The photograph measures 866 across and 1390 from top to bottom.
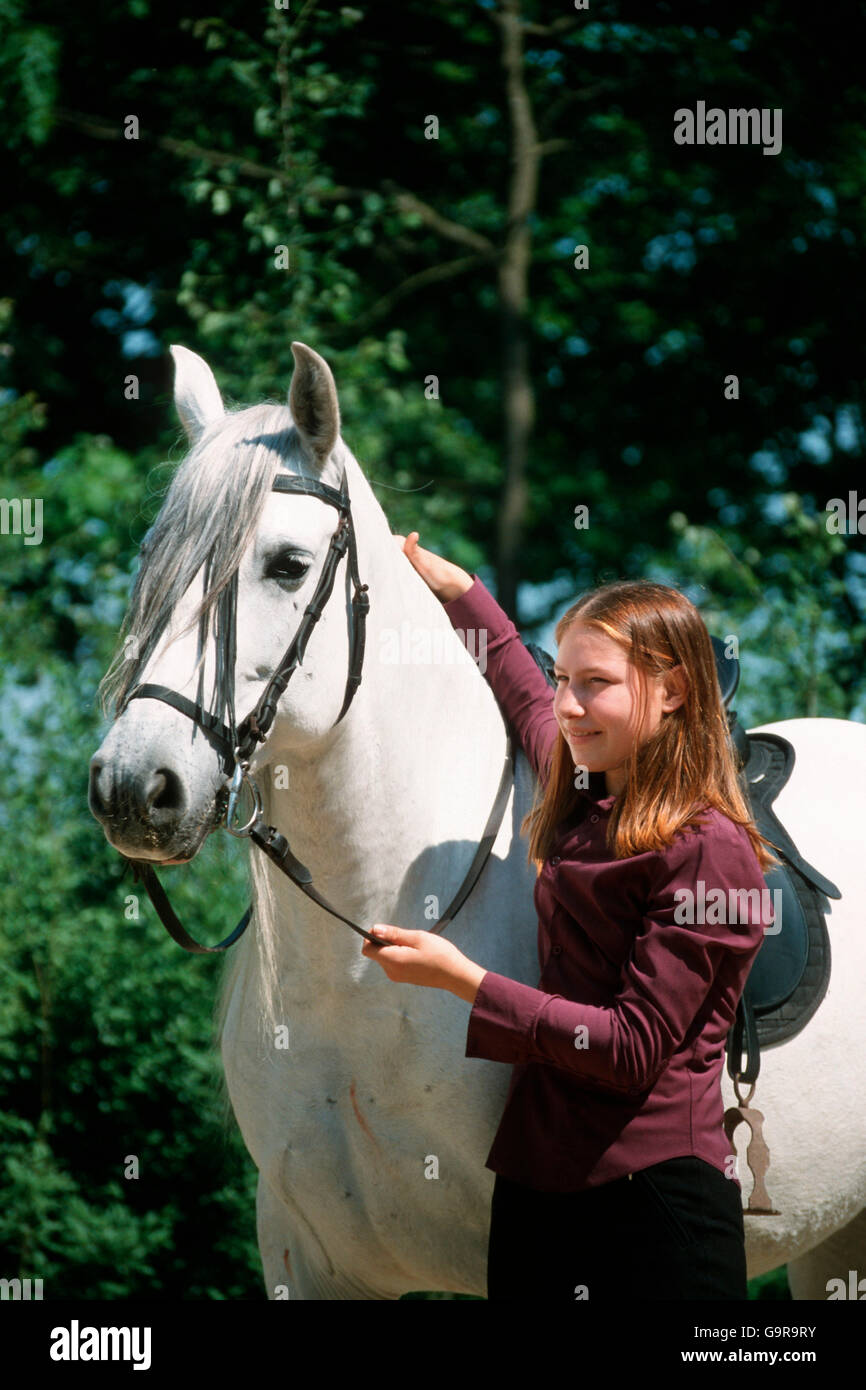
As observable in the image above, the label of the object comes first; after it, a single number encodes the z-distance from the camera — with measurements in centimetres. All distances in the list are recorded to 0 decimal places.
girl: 199
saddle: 268
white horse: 217
